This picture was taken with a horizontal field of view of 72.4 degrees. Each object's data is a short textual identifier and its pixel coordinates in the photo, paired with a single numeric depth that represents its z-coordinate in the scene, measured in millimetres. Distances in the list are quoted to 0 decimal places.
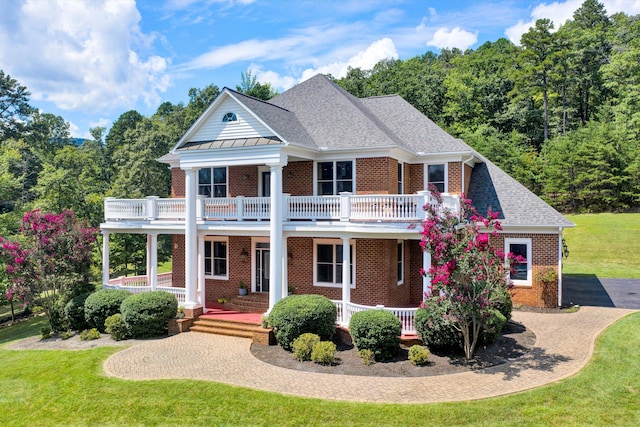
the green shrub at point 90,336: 16750
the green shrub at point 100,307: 17422
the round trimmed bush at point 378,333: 13250
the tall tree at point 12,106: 59250
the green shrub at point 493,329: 13531
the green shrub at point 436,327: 12750
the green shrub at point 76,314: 18016
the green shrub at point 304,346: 13398
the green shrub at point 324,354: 13008
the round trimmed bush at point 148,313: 16297
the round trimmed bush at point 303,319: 14250
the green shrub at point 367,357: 12984
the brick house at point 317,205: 16500
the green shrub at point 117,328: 16328
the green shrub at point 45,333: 17891
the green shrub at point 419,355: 12719
